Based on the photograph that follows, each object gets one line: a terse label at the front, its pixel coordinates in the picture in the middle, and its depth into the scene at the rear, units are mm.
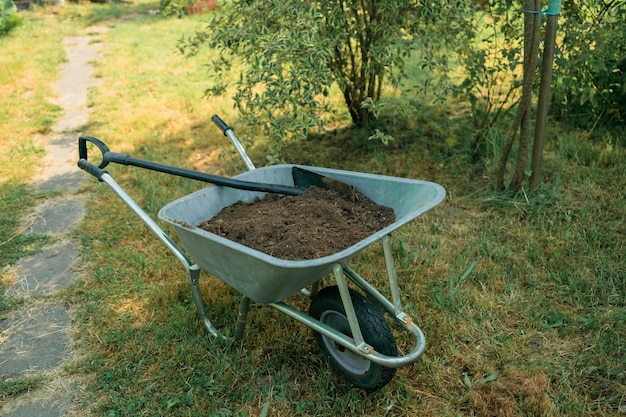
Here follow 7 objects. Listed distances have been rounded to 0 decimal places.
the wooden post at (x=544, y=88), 3121
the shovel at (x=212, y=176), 2510
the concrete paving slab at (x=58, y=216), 3800
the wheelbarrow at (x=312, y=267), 1972
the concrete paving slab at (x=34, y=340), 2574
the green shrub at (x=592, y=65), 3693
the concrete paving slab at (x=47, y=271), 3158
